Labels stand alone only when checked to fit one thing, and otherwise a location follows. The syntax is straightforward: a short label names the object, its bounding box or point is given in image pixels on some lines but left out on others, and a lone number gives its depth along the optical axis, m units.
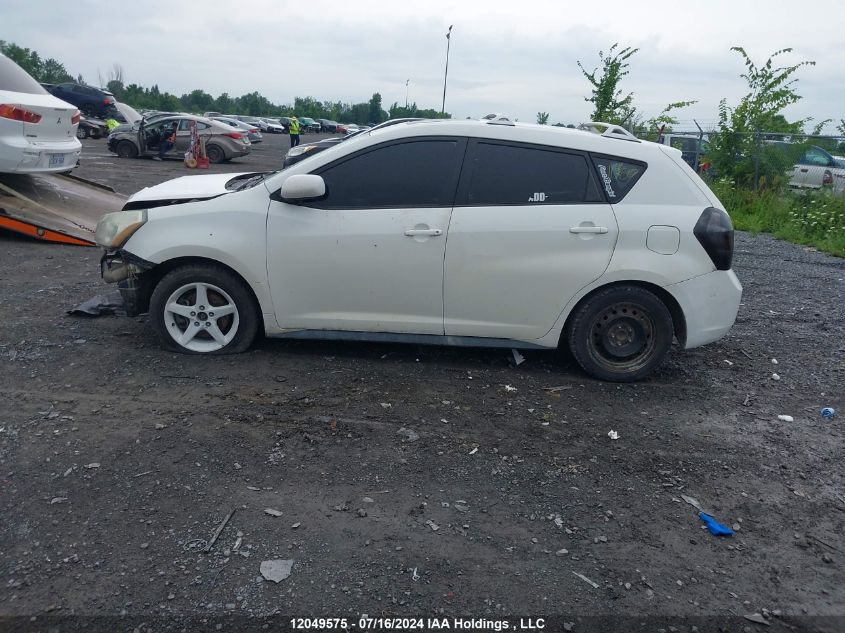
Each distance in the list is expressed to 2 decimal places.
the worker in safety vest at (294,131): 33.21
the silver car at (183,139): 24.25
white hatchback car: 4.86
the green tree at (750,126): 15.07
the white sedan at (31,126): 8.41
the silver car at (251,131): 37.41
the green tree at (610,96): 15.55
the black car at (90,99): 37.75
